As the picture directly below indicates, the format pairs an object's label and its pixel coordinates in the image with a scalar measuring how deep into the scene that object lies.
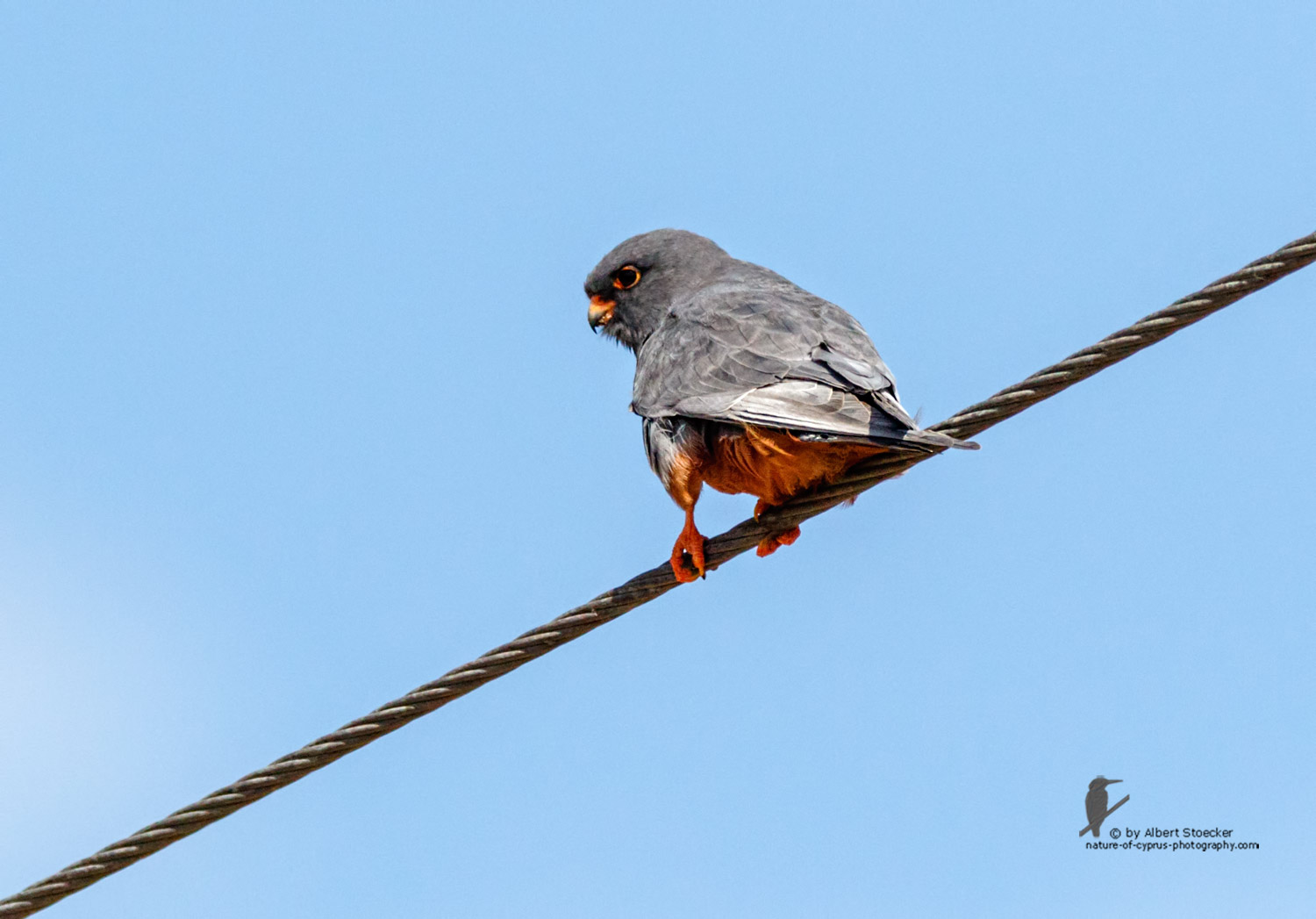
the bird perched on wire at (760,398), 10.59
